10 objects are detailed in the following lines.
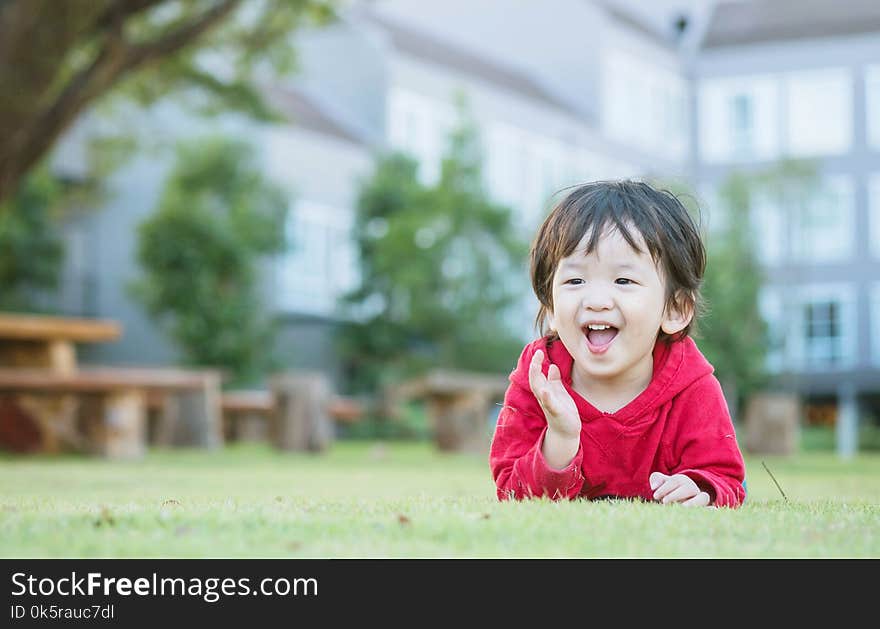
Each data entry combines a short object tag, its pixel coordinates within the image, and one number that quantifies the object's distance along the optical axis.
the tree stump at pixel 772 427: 14.97
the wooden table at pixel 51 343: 13.30
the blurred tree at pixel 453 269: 21.77
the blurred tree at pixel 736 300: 21.92
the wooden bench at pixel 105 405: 11.73
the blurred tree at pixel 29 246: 21.23
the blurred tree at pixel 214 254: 21.14
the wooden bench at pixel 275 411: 14.05
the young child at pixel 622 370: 3.57
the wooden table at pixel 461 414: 14.75
